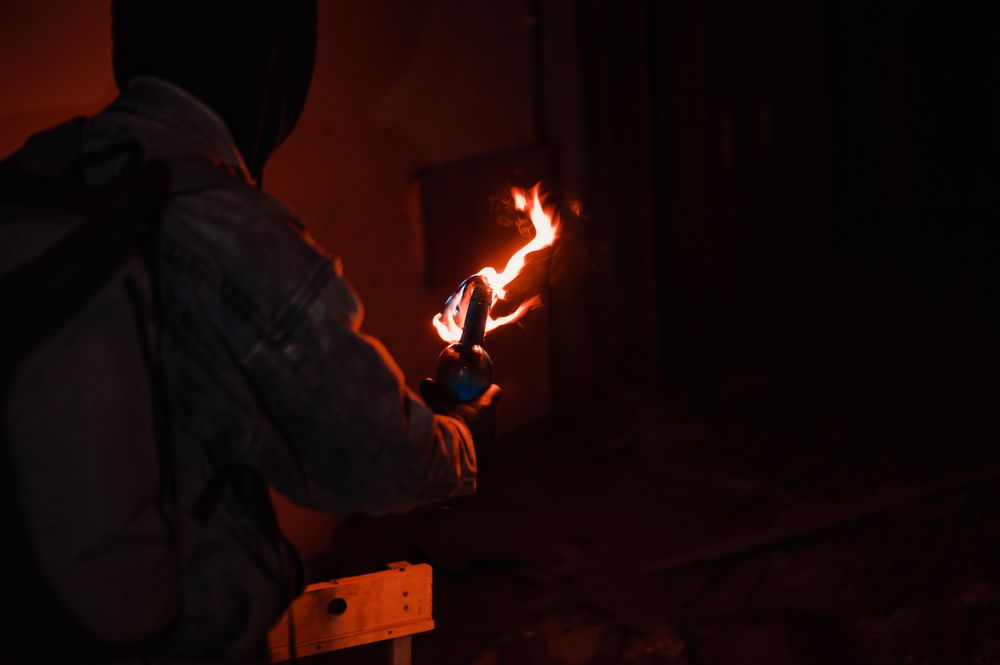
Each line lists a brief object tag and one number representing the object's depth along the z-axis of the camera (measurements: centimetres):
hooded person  125
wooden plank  201
